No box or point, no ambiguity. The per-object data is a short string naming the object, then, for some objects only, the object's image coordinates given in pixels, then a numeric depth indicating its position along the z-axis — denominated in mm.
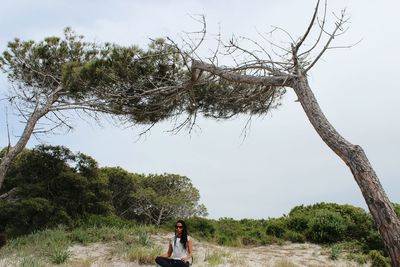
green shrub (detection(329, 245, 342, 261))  10555
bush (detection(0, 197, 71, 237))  11734
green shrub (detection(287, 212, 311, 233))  13117
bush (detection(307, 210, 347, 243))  12180
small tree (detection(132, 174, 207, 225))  21875
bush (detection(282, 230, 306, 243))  12328
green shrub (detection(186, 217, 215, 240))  12117
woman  7152
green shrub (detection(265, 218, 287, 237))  12977
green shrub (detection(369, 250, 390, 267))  9727
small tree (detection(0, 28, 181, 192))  10359
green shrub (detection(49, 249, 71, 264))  9078
